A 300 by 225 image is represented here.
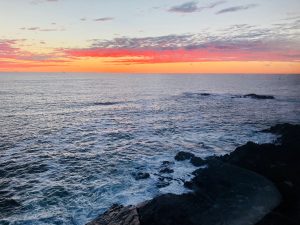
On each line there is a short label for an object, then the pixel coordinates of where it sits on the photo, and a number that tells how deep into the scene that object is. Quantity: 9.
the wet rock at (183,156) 30.30
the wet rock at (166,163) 28.94
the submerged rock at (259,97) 94.00
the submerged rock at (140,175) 25.45
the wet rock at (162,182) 23.66
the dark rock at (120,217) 15.57
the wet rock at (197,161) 28.42
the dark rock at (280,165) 16.67
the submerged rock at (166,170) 26.73
